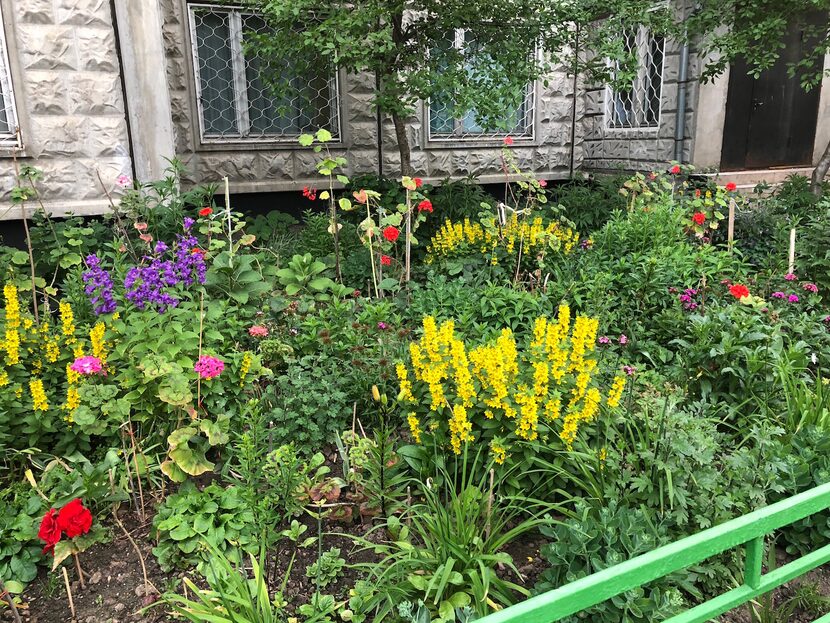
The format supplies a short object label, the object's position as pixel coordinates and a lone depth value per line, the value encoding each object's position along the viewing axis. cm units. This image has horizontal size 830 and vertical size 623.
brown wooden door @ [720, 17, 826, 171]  727
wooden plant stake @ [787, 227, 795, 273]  411
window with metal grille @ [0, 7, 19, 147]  516
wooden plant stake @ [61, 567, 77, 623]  195
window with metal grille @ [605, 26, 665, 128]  752
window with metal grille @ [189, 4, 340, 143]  642
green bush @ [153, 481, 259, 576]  215
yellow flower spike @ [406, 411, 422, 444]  232
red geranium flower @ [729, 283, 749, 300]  325
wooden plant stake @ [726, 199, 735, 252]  461
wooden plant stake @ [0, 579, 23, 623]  178
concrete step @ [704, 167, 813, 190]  714
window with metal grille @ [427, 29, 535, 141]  754
